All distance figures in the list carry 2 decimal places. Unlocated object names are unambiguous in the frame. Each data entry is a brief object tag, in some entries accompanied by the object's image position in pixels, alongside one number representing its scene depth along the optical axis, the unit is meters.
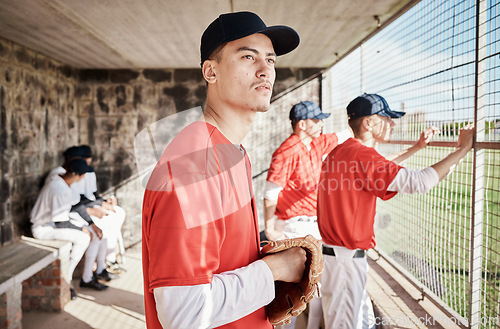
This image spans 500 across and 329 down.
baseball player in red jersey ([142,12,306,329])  0.82
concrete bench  3.28
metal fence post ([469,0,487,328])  1.72
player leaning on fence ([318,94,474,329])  2.19
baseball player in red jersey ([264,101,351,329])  3.28
